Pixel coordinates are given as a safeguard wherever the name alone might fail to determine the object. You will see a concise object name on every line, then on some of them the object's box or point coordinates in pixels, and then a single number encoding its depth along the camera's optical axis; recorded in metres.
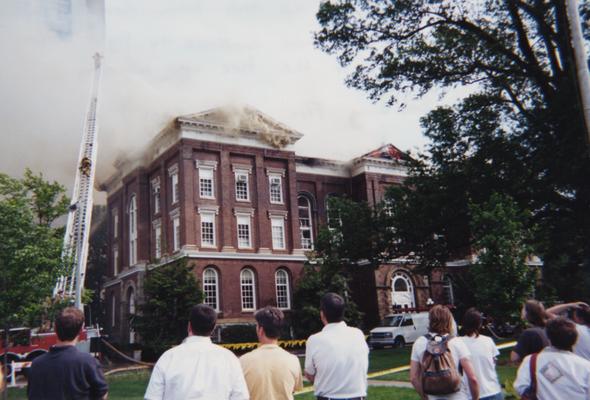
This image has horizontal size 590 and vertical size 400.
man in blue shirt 4.47
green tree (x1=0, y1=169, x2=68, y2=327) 21.95
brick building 37.69
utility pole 11.17
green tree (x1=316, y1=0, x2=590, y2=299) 20.84
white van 32.69
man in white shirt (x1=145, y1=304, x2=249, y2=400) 4.31
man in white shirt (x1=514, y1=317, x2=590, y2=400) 4.80
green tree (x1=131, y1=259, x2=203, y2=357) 28.38
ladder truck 24.38
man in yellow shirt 4.91
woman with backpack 5.47
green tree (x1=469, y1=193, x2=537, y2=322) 18.69
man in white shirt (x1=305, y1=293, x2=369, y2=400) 5.49
